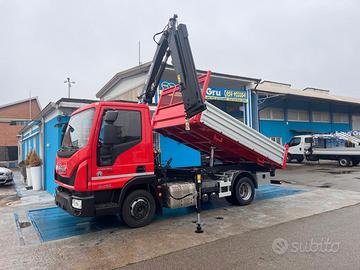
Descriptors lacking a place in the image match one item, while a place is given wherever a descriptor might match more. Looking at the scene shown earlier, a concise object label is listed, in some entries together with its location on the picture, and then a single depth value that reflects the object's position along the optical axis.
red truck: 5.69
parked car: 15.21
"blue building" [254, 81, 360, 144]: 26.41
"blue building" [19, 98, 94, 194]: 9.98
